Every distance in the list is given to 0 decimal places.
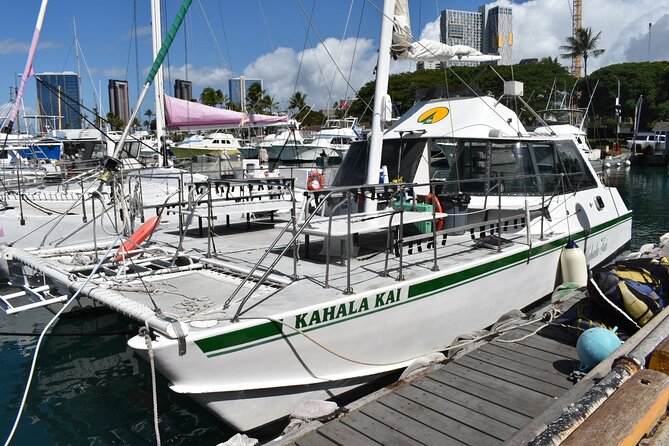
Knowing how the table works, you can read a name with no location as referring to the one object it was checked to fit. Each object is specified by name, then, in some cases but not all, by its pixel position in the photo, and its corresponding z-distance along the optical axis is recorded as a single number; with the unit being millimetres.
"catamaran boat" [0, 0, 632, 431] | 4820
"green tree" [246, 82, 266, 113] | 70562
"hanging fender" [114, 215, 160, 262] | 6597
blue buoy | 4934
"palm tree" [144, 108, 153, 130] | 86600
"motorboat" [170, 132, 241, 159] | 44081
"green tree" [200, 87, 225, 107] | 76500
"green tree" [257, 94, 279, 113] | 78125
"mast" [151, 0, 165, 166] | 15602
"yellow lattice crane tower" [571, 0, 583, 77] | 75375
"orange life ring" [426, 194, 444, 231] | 7676
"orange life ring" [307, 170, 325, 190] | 11061
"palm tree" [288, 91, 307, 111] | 82062
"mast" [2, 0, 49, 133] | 8656
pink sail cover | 15875
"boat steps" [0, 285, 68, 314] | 5608
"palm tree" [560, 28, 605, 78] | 67562
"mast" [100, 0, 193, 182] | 6270
